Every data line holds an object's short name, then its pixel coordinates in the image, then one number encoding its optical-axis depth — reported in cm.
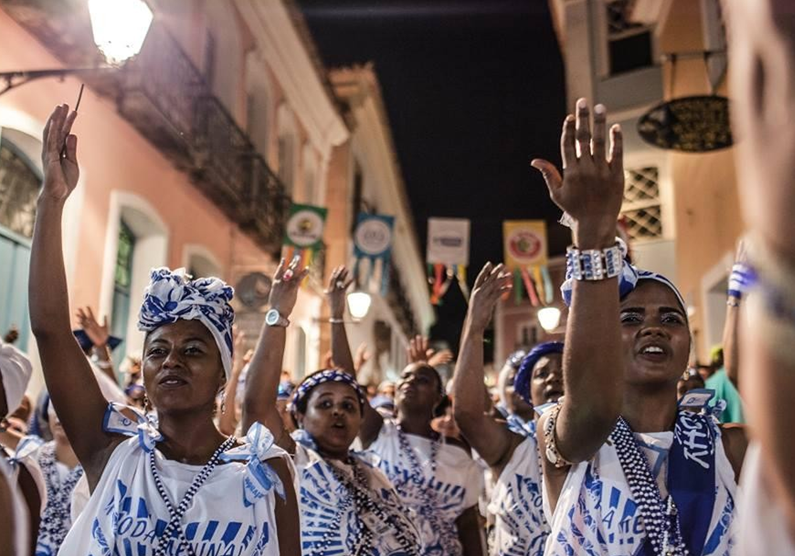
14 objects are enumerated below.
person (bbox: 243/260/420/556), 366
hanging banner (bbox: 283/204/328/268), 1370
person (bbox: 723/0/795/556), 99
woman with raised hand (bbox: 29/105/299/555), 253
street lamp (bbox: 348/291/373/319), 1060
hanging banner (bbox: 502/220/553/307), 1302
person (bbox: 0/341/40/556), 318
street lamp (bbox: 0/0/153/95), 428
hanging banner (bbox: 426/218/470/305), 1400
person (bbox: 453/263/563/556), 384
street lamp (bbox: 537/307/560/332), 859
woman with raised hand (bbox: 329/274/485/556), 510
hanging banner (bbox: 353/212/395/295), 1617
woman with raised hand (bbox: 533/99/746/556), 187
